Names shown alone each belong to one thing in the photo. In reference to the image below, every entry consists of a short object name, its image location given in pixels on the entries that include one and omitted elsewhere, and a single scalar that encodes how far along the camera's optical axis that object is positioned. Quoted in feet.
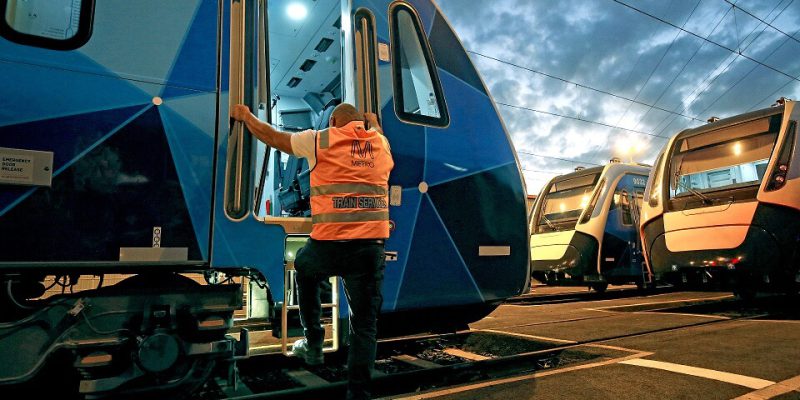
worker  7.88
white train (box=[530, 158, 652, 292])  32.09
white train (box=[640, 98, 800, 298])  18.43
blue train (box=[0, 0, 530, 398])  6.62
